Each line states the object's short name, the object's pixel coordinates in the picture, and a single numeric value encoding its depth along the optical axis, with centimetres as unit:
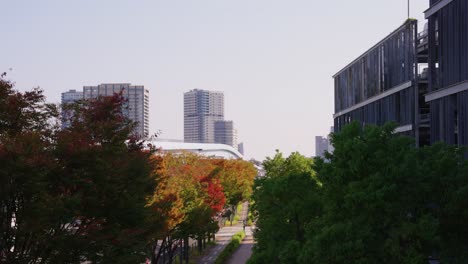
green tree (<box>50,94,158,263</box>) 1897
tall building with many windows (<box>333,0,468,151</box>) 3381
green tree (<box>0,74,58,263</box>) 1722
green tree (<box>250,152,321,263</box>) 2991
